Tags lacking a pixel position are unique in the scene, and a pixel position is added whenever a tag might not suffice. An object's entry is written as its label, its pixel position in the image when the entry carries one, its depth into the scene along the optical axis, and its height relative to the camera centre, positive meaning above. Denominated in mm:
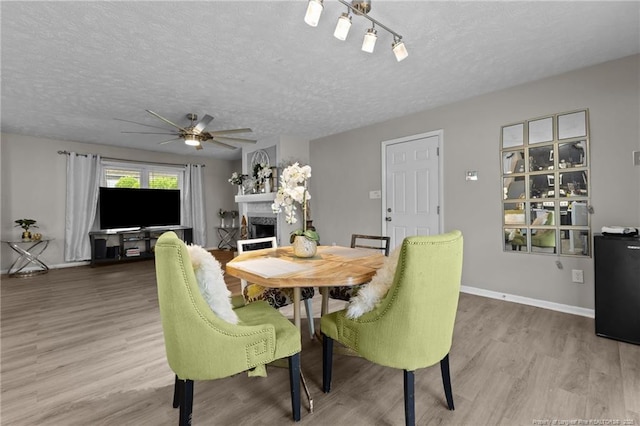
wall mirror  2795 +230
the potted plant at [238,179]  5980 +741
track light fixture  1484 +1058
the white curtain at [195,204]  6773 +283
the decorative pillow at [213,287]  1297 -325
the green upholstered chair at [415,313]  1239 -467
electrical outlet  2799 -676
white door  3838 +342
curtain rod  5301 +1189
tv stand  5484 -529
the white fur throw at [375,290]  1408 -389
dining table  1457 -321
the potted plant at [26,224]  4676 -65
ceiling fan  3324 +993
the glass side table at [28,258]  4770 -657
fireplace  5523 -244
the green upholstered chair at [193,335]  1170 -523
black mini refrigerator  2209 -644
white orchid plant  1937 +158
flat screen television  5680 +212
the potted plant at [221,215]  7367 +4
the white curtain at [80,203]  5363 +297
